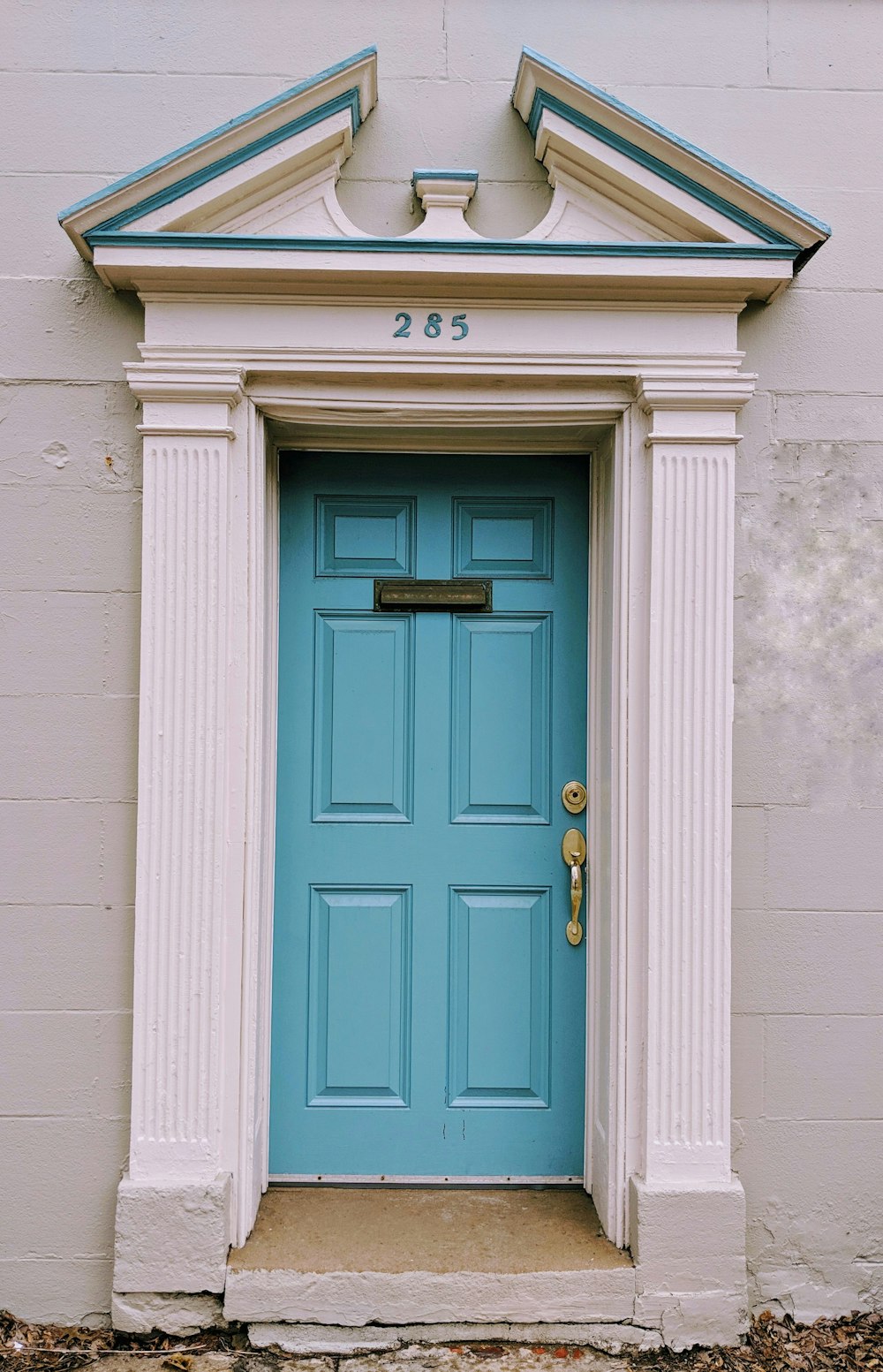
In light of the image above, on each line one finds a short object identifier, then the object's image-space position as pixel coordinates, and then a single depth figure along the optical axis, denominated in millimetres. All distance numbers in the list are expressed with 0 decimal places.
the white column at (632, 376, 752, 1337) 2793
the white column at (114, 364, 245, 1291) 2760
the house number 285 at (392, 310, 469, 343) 2828
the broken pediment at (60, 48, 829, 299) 2717
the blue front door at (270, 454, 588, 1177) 3117
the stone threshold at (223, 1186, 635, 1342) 2709
